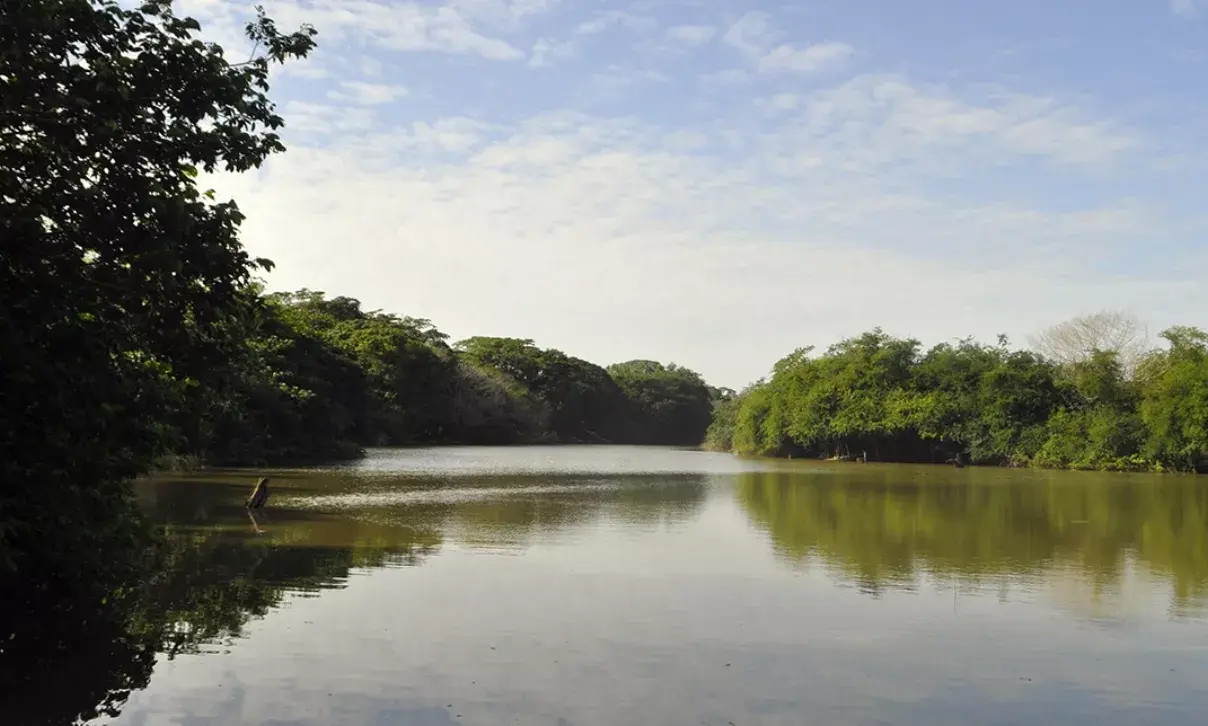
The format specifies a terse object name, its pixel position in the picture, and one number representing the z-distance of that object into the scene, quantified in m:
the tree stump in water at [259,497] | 18.39
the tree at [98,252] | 6.99
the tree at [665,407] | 100.06
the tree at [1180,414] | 40.31
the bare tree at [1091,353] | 47.44
